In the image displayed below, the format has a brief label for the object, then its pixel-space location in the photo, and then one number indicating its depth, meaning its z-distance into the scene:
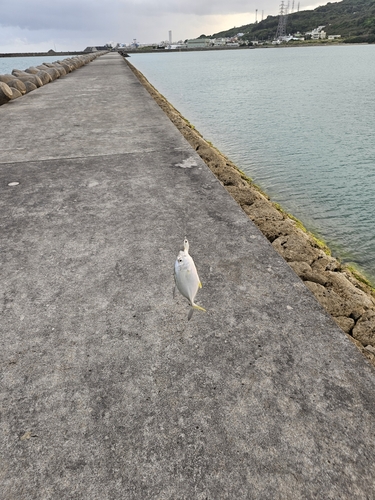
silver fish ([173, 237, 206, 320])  2.06
